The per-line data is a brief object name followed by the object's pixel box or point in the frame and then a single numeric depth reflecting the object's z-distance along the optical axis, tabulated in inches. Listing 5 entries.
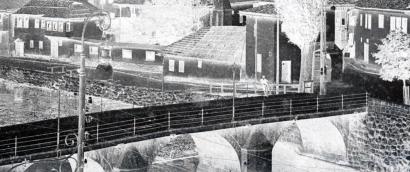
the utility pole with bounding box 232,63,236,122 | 2147.1
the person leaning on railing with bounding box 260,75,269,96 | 1968.8
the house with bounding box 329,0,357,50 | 2797.7
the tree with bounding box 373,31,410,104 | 2032.5
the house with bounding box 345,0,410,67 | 2332.7
